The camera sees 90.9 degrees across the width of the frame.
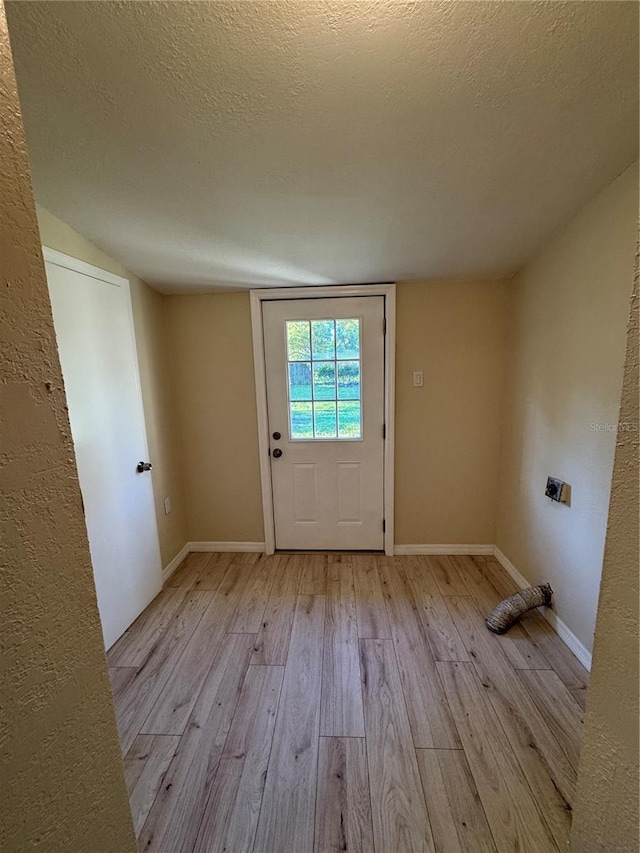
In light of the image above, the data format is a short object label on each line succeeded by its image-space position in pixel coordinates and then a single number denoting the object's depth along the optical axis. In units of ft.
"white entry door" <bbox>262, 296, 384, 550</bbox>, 7.43
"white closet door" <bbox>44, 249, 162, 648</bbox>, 4.96
